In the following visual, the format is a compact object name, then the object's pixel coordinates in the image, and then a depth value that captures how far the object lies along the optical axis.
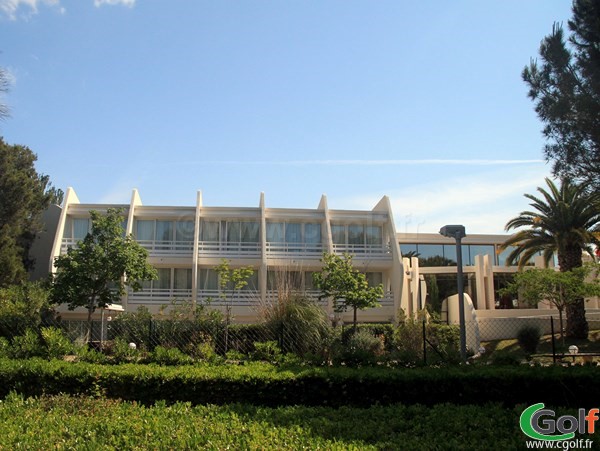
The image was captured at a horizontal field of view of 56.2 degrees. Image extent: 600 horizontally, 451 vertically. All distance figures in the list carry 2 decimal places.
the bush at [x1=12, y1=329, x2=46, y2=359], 10.46
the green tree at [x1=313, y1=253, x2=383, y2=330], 25.12
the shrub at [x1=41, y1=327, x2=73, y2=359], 10.27
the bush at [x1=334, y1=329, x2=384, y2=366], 9.80
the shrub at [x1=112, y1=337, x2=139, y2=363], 10.27
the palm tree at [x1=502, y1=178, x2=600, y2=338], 25.27
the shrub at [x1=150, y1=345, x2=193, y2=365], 9.87
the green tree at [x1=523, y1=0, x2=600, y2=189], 9.84
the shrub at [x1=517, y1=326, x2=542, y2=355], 22.45
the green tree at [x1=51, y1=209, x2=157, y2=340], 21.55
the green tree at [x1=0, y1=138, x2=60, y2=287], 28.58
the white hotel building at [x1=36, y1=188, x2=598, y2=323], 30.27
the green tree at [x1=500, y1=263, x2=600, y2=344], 22.81
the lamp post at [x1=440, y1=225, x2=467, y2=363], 11.54
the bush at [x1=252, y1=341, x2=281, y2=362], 10.73
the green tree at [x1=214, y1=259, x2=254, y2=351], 25.58
